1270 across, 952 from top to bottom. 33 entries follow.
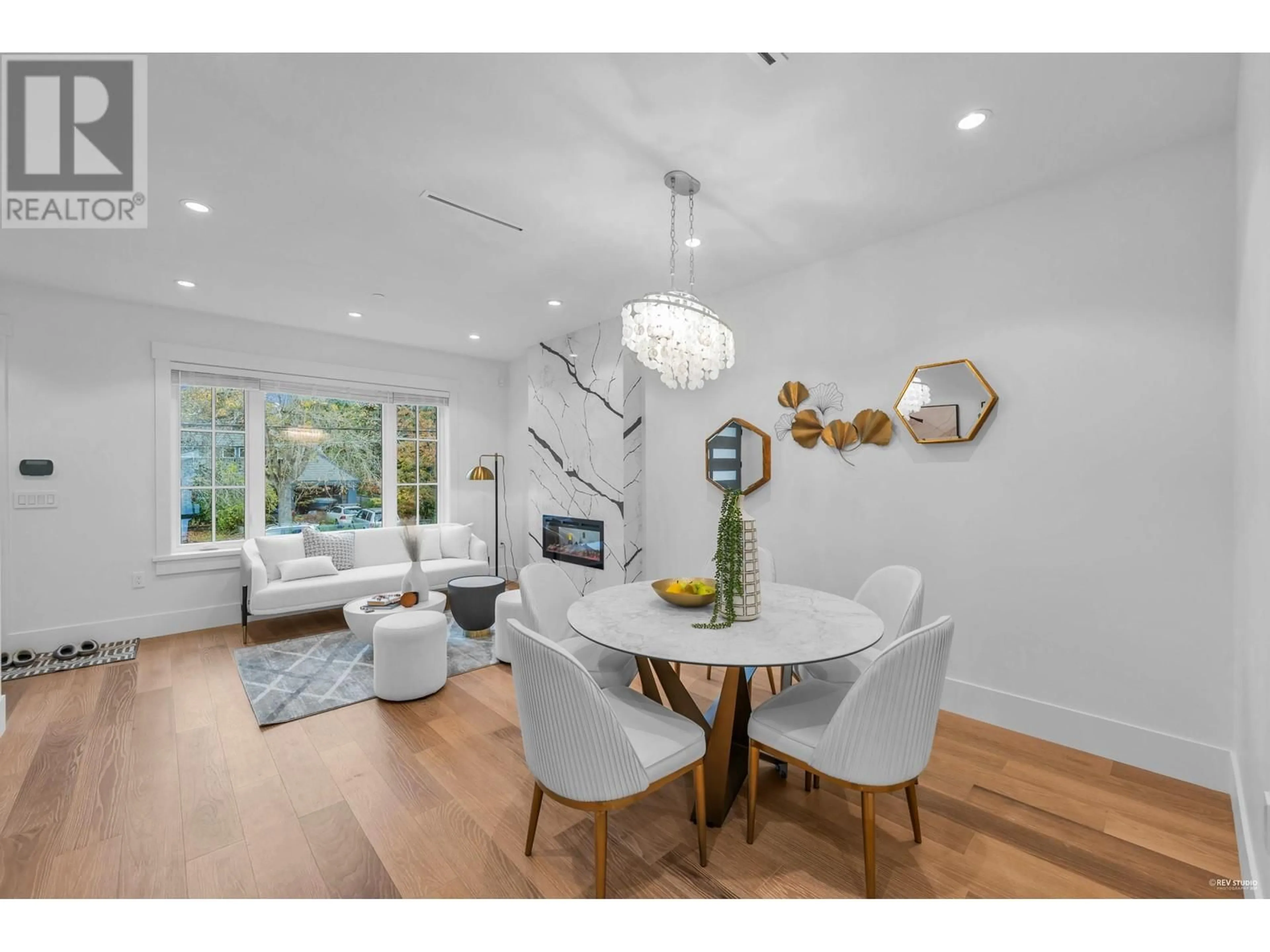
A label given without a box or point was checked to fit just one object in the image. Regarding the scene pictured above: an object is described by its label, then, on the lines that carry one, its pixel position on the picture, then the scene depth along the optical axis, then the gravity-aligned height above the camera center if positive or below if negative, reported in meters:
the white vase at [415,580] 3.77 -0.78
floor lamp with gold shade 5.04 +0.00
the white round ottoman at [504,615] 3.39 -0.93
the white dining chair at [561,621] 2.16 -0.66
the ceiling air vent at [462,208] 2.43 +1.32
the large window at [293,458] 4.34 +0.14
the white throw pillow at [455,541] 5.14 -0.68
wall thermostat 3.55 +0.03
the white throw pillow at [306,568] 4.17 -0.78
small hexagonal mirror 3.50 +0.12
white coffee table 3.46 -0.97
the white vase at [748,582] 1.92 -0.40
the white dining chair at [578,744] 1.37 -0.76
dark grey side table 3.86 -0.96
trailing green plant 1.90 -0.33
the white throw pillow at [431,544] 5.02 -0.69
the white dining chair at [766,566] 2.79 -0.50
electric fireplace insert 4.58 -0.63
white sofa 3.94 -0.87
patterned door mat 3.26 -1.27
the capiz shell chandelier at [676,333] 2.21 +0.62
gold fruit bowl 2.05 -0.50
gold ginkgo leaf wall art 2.95 +0.31
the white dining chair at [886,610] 2.08 -0.59
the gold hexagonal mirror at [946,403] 2.60 +0.38
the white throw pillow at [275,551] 4.25 -0.65
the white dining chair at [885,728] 1.41 -0.72
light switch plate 3.57 -0.20
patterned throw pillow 4.54 -0.65
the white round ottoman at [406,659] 2.89 -1.05
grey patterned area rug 2.87 -1.28
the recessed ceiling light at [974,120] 1.90 +1.33
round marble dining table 1.58 -0.54
